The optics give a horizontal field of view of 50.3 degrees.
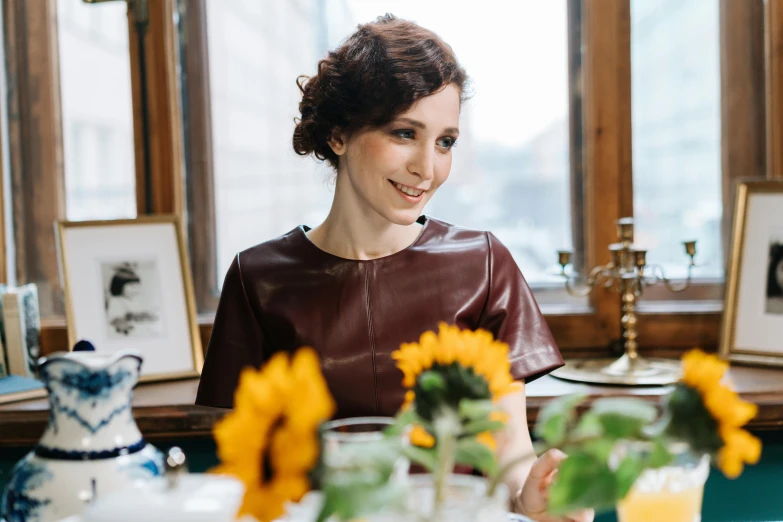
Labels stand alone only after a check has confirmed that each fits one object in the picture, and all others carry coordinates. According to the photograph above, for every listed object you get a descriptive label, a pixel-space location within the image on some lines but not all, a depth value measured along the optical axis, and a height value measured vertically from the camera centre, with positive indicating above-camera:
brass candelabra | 1.75 -0.17
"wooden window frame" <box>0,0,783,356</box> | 1.95 +0.23
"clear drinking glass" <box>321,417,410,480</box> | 0.51 -0.14
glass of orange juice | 0.67 -0.23
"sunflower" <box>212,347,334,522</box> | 0.45 -0.11
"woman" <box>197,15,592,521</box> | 1.35 -0.05
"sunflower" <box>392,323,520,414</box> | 0.64 -0.11
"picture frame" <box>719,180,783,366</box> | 1.83 -0.14
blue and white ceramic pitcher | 0.77 -0.20
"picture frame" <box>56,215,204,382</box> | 1.88 -0.12
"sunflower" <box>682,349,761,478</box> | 0.54 -0.13
